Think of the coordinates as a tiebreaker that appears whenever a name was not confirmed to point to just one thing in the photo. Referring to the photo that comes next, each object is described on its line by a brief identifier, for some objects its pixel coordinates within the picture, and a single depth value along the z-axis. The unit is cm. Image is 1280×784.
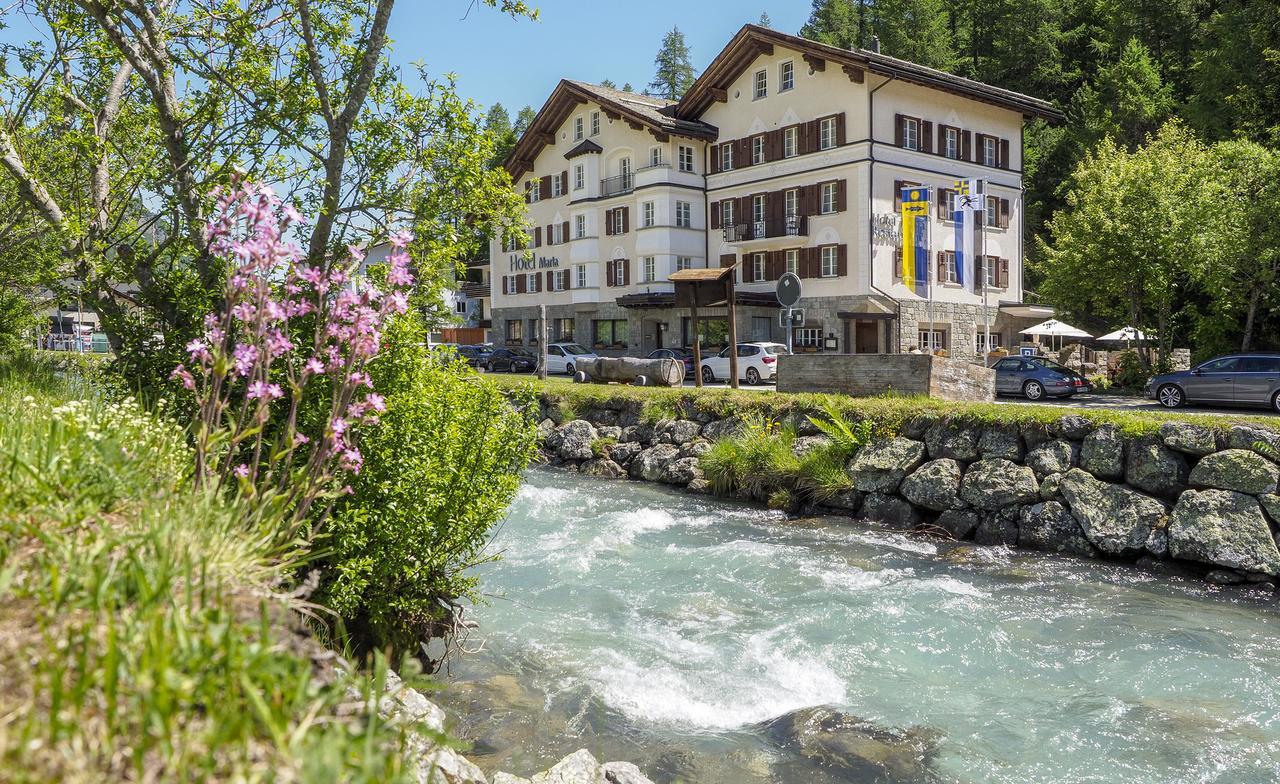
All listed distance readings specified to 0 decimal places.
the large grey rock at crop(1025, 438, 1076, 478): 1385
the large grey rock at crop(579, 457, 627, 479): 1973
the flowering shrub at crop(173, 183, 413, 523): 411
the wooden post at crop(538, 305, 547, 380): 2886
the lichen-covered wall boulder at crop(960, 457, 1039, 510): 1380
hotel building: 4069
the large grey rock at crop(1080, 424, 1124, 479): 1336
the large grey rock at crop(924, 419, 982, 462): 1501
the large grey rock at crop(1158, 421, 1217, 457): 1272
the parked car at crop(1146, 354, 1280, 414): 2223
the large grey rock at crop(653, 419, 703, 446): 1978
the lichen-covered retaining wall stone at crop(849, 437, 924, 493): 1540
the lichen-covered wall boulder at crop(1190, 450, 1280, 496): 1198
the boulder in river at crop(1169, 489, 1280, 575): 1143
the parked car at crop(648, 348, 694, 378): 3778
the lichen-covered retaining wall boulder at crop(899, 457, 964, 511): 1450
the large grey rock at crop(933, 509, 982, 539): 1403
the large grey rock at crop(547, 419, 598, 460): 2094
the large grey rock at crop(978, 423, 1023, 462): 1459
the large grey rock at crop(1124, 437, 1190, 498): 1280
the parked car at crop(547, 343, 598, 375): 4175
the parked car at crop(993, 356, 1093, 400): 2894
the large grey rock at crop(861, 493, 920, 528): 1479
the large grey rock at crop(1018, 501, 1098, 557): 1292
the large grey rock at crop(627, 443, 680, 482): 1903
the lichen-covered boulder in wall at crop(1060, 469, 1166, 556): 1245
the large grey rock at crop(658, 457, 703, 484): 1827
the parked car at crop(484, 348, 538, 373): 4441
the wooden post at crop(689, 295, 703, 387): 2320
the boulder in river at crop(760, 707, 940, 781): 627
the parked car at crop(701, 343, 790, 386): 3425
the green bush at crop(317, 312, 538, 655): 610
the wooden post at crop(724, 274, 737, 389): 2295
